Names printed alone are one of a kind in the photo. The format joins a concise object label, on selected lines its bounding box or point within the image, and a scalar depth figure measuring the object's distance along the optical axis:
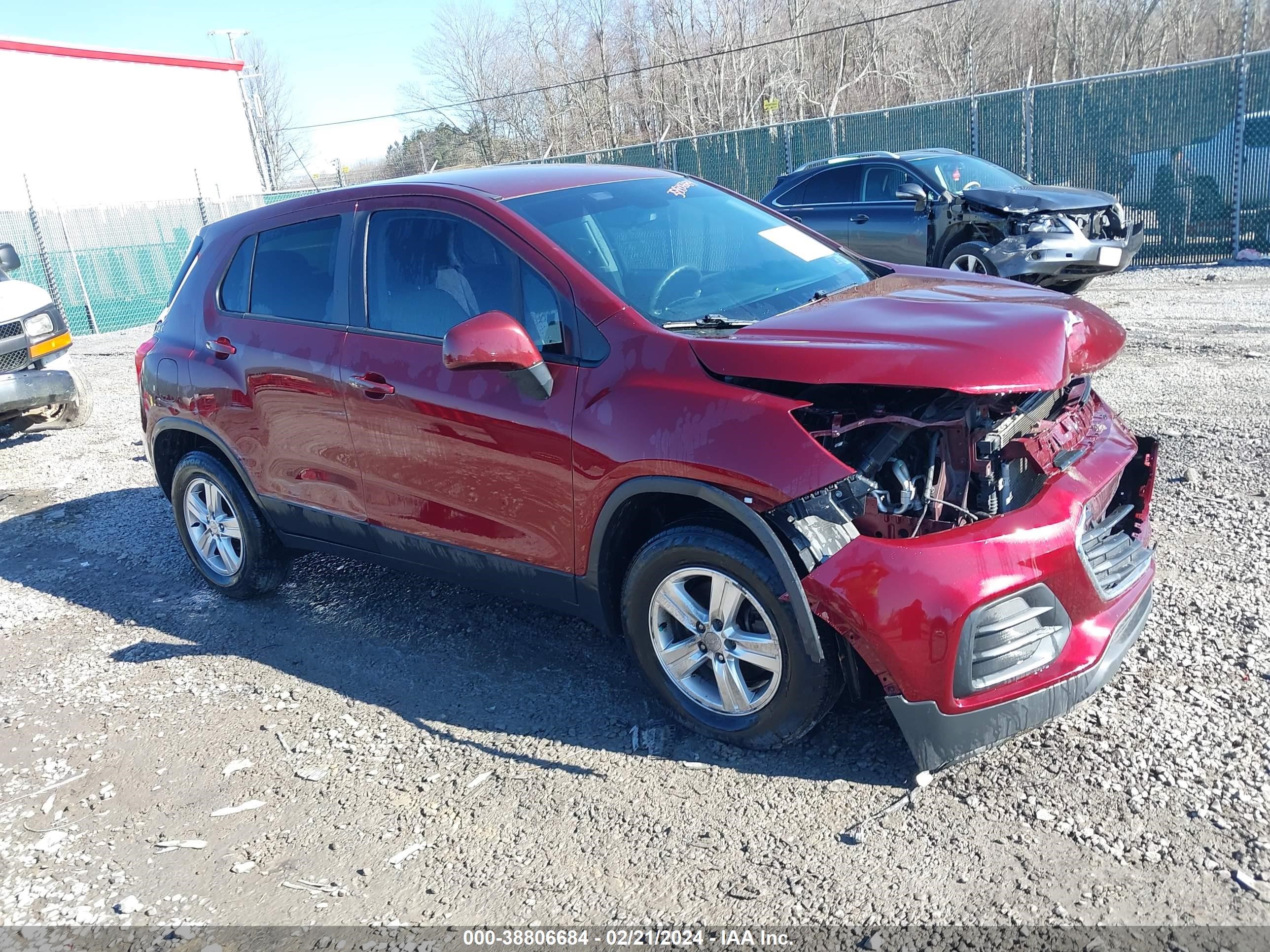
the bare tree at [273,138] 58.03
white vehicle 8.52
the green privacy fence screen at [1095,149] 13.16
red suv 2.76
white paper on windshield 4.10
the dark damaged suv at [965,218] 9.52
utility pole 37.63
